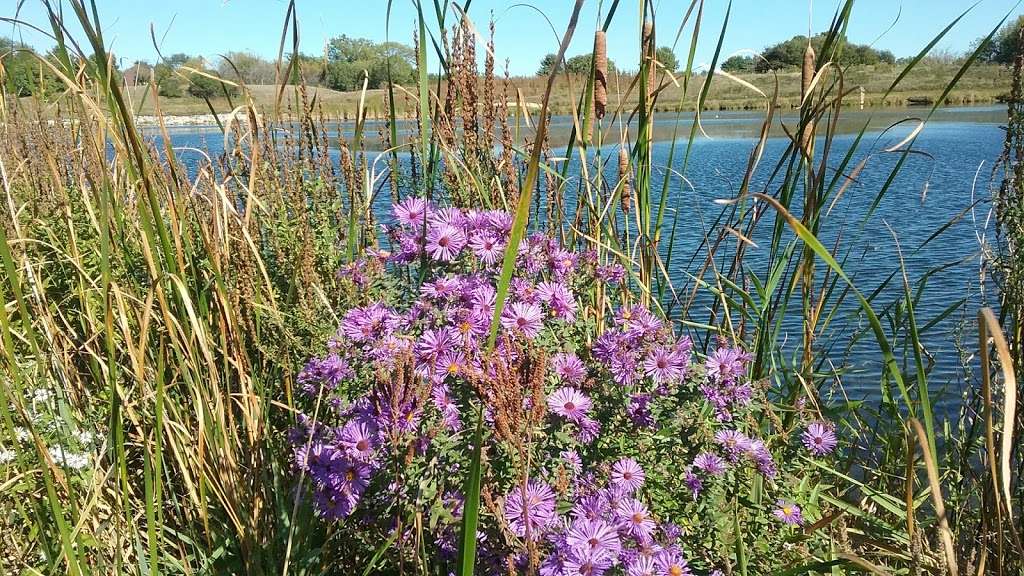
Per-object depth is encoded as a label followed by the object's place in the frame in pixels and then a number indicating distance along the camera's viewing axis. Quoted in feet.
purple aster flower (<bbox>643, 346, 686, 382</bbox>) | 4.75
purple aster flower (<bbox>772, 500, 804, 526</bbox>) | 5.23
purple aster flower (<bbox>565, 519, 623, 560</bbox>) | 3.91
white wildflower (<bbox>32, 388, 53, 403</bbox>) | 5.58
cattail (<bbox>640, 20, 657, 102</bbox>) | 6.42
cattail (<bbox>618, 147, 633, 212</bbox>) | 6.60
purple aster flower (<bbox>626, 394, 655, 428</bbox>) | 4.82
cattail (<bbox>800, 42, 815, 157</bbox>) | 6.35
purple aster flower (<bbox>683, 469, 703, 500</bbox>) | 4.76
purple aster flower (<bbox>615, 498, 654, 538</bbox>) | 4.17
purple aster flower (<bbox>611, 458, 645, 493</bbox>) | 4.64
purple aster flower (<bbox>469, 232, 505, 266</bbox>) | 5.00
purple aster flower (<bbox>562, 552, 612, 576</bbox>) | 3.86
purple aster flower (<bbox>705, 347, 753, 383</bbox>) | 5.06
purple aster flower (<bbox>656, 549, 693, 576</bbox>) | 4.14
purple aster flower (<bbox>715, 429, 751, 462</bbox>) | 4.87
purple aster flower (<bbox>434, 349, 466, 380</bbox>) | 4.36
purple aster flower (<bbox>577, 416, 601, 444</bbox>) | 4.55
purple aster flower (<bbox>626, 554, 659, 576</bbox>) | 4.00
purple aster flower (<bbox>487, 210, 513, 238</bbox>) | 5.16
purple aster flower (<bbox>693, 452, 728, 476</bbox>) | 4.73
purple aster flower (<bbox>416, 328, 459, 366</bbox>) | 4.53
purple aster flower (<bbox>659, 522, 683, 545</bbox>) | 4.53
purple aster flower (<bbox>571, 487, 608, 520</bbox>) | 4.16
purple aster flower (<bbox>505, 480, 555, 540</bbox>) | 4.08
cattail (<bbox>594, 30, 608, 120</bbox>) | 6.35
